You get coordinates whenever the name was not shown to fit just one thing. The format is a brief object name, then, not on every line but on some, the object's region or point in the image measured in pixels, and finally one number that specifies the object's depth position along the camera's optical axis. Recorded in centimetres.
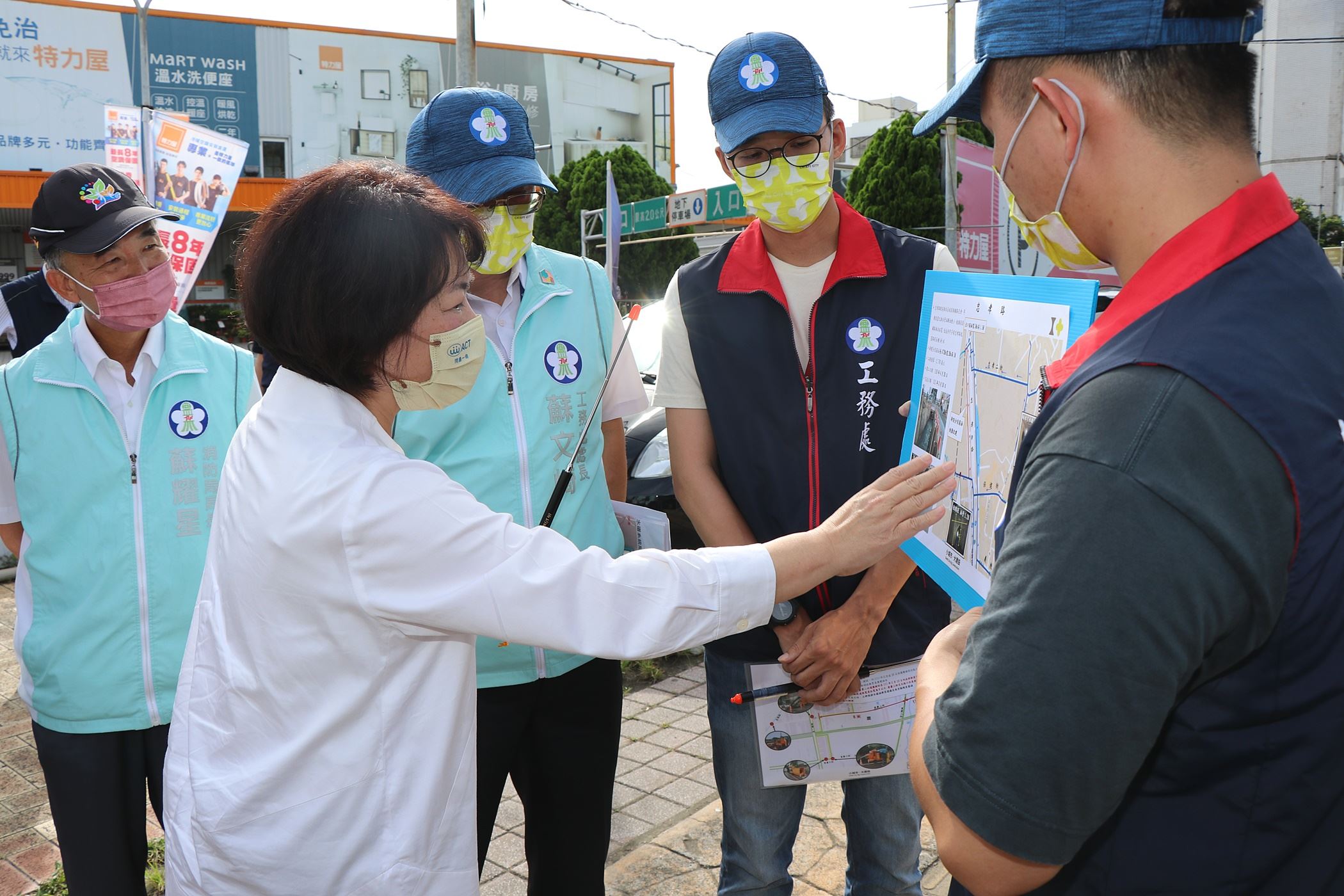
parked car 617
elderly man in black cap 241
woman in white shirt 151
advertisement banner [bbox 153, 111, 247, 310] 638
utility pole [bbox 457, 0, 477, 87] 902
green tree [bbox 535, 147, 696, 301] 2441
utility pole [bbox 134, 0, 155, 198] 665
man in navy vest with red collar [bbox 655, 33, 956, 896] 224
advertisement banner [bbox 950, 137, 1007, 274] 1505
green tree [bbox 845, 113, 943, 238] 1532
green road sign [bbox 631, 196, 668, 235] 1888
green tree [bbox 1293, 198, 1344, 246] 3781
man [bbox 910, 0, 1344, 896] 89
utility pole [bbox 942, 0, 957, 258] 1382
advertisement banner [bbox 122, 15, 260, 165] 2673
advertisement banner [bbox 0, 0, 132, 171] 2500
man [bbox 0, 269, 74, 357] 356
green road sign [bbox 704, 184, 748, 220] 1659
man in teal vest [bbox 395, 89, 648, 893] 231
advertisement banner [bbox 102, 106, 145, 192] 675
